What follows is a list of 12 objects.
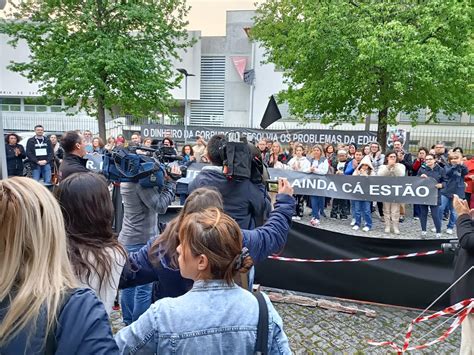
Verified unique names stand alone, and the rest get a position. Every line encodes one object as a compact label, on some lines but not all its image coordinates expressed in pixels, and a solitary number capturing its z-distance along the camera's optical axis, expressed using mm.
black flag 12445
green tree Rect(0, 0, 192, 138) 17328
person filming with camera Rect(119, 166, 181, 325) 3672
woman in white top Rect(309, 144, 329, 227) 9705
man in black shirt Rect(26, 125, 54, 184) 11219
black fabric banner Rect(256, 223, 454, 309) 4699
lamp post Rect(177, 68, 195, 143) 19088
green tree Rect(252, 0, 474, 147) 13109
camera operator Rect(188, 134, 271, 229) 3162
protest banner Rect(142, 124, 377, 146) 17188
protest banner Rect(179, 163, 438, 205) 8755
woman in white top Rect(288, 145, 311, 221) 9945
